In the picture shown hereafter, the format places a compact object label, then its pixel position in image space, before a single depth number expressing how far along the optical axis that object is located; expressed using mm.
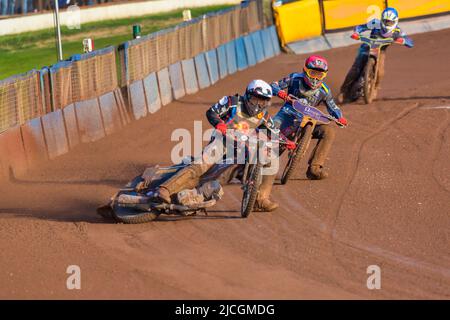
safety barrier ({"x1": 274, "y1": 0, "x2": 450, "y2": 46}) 29141
